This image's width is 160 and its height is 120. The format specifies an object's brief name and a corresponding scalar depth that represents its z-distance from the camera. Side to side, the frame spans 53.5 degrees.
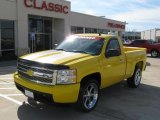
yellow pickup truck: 3.38
